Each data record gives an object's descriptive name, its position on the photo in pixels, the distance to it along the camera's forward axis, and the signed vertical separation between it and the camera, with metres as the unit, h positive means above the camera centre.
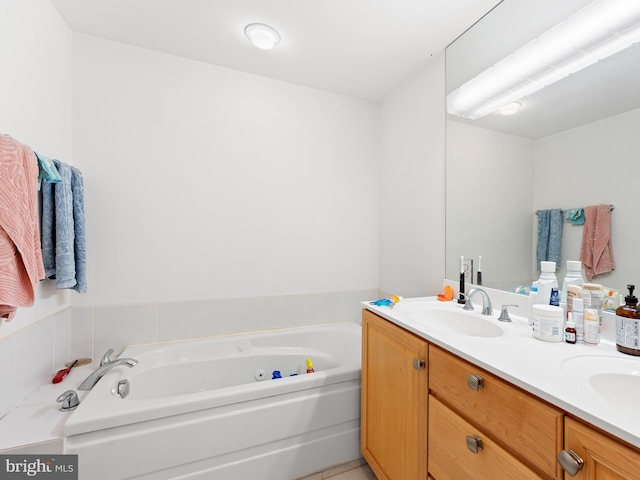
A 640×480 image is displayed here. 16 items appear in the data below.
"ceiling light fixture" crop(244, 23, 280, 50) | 1.52 +1.15
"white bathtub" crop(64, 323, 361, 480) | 1.11 -0.86
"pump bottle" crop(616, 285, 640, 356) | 0.79 -0.26
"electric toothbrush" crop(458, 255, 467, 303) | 1.46 -0.29
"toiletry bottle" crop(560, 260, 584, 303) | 1.02 -0.15
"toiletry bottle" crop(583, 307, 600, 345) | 0.87 -0.28
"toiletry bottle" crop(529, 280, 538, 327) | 1.07 -0.22
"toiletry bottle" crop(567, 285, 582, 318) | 0.98 -0.20
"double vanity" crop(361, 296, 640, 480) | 0.54 -0.42
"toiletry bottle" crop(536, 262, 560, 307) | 1.04 -0.19
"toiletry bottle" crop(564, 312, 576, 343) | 0.88 -0.30
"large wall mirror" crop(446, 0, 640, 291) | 0.94 +0.35
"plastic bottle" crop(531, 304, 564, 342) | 0.89 -0.28
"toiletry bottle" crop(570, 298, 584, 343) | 0.90 -0.26
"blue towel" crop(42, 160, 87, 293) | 1.32 +0.03
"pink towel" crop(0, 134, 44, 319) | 0.87 +0.03
